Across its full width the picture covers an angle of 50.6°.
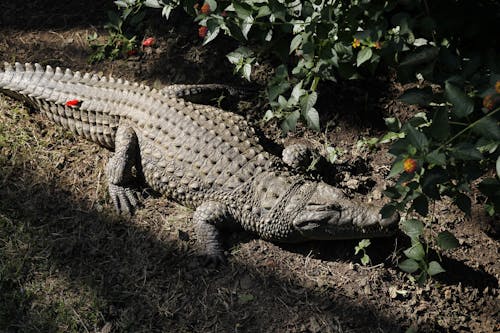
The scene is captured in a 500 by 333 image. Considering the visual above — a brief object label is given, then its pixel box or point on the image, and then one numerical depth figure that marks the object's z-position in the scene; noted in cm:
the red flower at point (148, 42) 512
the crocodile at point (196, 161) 385
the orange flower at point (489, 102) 223
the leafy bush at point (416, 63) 233
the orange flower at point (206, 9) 349
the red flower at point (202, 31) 446
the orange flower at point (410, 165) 236
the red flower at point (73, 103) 445
